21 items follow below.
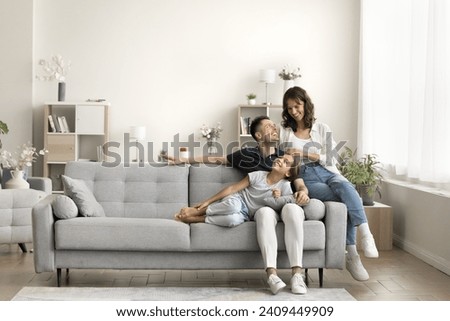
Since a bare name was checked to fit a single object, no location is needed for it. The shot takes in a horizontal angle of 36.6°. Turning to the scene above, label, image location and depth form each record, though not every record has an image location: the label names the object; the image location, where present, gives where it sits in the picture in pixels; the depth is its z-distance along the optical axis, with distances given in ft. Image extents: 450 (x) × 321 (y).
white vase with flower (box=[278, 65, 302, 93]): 27.68
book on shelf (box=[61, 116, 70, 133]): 27.30
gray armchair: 18.81
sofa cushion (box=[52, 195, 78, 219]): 14.76
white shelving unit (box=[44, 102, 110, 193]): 27.04
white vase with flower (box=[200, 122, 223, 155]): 27.94
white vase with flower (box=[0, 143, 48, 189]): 20.08
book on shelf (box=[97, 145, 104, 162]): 27.63
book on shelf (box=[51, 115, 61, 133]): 27.23
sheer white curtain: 18.06
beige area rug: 13.76
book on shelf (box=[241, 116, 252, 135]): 27.68
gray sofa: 14.52
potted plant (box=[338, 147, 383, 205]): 21.44
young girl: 14.75
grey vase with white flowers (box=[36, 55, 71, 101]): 27.17
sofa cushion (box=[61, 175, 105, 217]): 15.23
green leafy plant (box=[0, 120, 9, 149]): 23.18
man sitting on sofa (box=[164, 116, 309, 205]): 15.97
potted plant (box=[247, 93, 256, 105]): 27.58
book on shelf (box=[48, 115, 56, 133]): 27.08
